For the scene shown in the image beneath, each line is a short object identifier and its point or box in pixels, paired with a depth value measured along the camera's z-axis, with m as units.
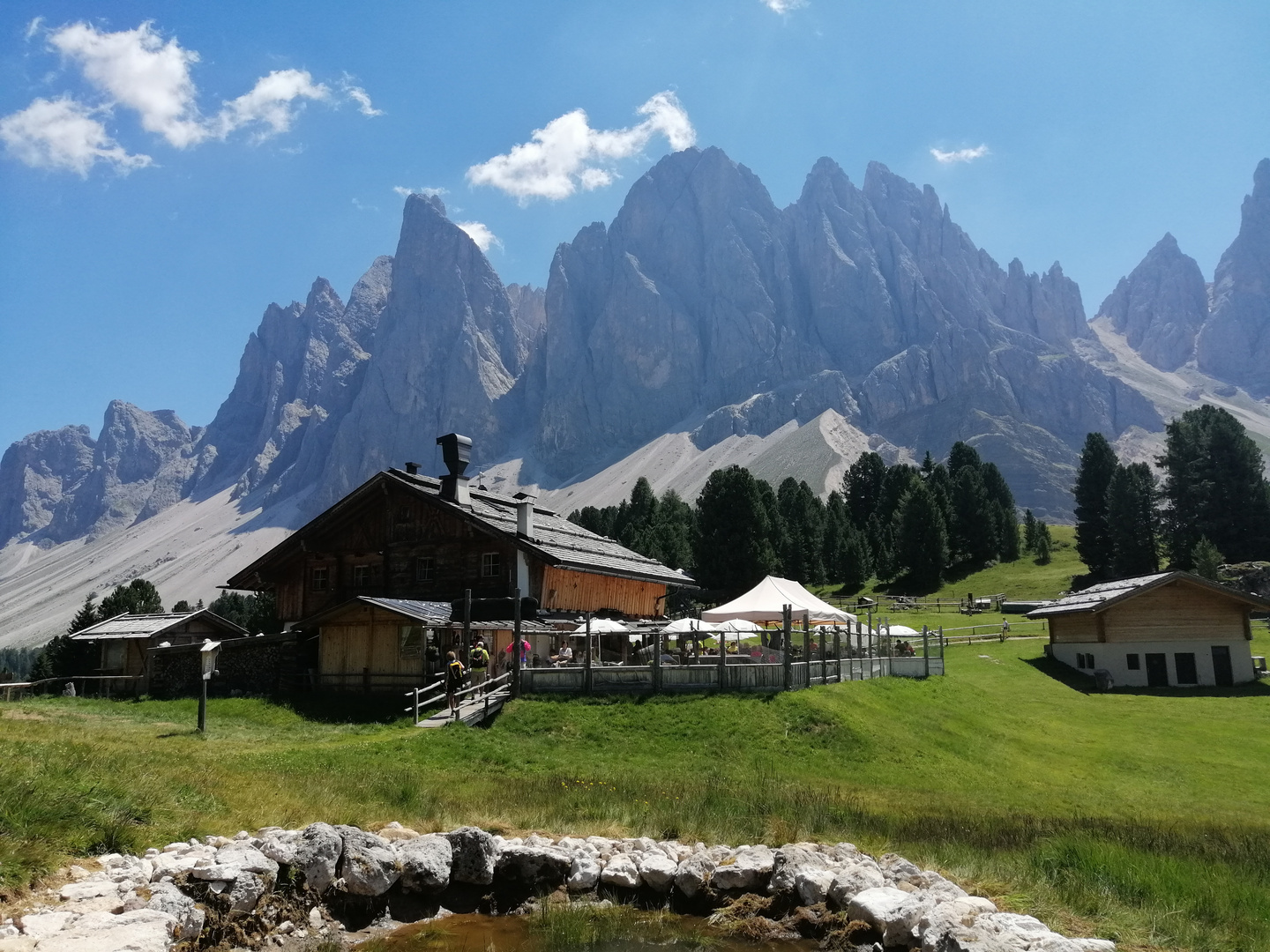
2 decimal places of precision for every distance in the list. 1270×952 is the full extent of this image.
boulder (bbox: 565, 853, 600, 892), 11.59
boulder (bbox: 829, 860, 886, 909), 10.57
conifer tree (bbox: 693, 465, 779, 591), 81.62
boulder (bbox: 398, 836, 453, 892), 11.20
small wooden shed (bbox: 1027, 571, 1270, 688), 43.22
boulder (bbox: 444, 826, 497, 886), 11.59
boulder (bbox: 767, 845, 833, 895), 11.06
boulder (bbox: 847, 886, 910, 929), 9.82
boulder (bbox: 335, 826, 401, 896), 10.80
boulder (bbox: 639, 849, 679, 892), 11.60
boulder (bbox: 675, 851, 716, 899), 11.47
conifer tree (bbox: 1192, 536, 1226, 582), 66.44
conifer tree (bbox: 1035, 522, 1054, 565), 101.19
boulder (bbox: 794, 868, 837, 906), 10.81
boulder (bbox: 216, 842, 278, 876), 10.17
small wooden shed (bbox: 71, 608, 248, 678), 40.72
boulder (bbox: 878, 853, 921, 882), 10.80
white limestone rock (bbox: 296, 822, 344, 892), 10.72
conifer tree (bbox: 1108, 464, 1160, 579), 83.50
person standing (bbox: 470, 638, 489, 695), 27.48
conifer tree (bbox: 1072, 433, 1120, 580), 91.25
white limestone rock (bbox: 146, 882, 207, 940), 9.15
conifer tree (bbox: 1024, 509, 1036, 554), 107.62
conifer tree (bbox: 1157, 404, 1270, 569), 84.75
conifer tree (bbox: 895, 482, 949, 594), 93.75
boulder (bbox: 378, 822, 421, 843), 11.96
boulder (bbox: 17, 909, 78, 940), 8.05
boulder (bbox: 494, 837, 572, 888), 11.71
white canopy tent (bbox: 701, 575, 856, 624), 33.34
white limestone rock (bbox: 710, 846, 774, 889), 11.38
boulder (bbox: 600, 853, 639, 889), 11.55
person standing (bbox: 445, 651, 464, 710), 25.55
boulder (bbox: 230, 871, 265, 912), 9.84
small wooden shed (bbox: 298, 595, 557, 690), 30.06
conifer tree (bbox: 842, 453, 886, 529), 124.12
